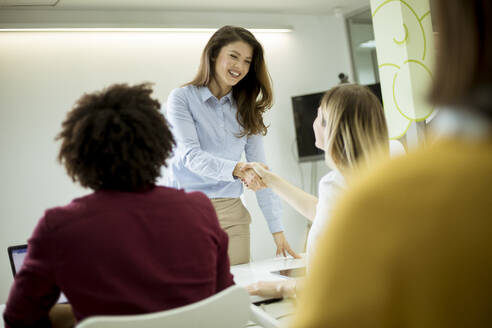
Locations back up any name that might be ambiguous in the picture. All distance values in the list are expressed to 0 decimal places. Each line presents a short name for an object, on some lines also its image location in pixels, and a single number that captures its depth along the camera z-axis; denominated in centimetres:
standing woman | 234
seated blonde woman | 153
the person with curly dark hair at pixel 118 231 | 104
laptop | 177
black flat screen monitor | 549
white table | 142
